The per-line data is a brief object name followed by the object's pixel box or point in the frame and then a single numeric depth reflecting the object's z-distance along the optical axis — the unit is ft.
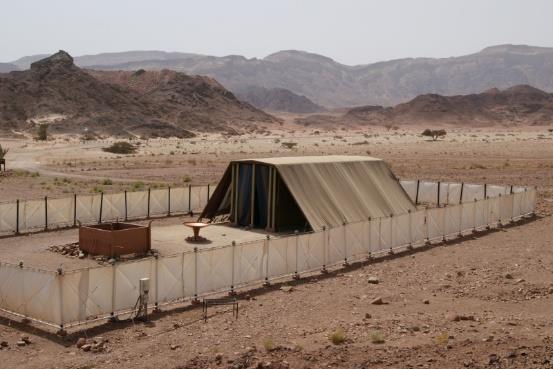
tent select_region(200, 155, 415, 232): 82.38
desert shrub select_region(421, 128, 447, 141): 360.93
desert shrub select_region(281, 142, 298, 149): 279.77
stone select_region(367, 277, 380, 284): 62.23
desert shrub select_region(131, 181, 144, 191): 131.71
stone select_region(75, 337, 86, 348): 45.21
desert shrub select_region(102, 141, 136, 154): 244.42
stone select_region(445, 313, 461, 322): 48.37
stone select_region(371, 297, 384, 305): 54.39
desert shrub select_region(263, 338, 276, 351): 42.37
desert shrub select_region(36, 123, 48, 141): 298.35
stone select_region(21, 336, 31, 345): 45.82
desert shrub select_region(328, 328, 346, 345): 43.52
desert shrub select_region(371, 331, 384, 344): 43.57
